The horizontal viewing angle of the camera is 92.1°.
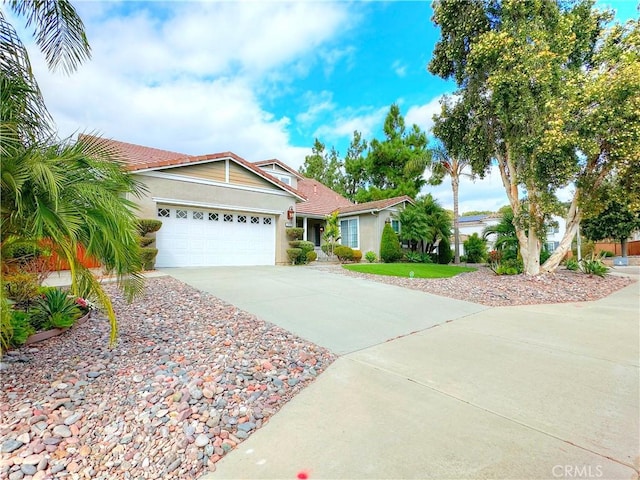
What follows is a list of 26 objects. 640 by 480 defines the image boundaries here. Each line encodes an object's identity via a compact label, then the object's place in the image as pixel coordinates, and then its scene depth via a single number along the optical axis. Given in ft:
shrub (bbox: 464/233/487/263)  68.80
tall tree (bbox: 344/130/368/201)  97.86
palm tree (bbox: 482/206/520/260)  54.93
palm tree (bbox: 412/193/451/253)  58.61
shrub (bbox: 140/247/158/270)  34.03
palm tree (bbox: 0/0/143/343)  8.66
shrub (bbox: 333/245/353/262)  56.08
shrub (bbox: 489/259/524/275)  39.97
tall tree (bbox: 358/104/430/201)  83.10
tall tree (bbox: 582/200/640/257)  66.85
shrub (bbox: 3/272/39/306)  15.98
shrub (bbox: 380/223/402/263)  56.65
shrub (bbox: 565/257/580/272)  45.94
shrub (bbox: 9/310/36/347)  12.06
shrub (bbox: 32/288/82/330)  13.97
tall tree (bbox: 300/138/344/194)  117.39
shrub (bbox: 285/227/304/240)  48.75
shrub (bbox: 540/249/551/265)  52.80
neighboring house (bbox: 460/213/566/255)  101.98
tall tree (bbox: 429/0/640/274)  28.37
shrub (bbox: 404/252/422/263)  58.75
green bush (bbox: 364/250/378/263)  58.08
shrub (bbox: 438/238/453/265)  63.21
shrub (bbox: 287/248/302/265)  48.08
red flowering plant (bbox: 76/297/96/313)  16.59
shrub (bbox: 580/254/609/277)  39.91
